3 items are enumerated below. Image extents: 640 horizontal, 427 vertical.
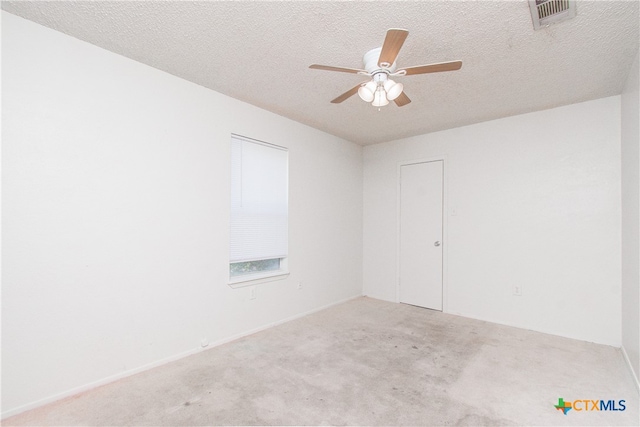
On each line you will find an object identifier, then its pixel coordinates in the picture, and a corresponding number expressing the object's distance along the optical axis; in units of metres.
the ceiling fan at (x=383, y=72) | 1.86
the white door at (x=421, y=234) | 4.30
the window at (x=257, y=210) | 3.27
